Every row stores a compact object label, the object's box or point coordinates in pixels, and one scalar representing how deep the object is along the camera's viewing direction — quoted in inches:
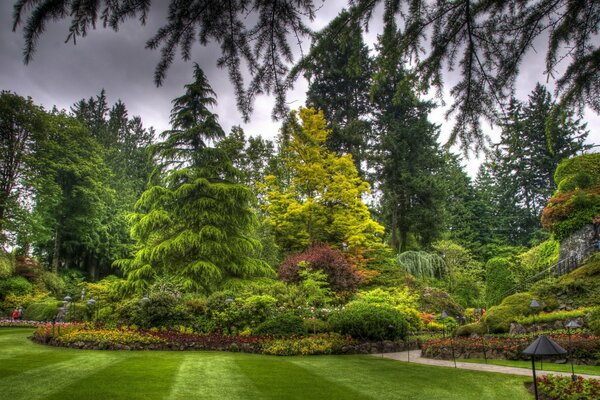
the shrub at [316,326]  552.7
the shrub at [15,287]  859.3
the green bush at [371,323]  524.4
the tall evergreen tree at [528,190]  1539.1
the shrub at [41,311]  781.3
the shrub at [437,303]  796.0
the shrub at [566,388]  237.5
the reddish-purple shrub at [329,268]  753.6
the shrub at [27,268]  925.2
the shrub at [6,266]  817.5
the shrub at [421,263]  987.3
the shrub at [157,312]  550.0
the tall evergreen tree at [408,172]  1194.0
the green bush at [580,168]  756.0
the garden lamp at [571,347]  264.5
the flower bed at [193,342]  464.1
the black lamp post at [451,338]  472.6
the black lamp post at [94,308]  658.2
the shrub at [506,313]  554.9
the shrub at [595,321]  420.3
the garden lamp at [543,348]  185.8
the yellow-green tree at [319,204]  877.2
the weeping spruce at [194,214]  692.1
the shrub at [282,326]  528.7
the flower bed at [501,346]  380.2
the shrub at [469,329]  563.9
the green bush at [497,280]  801.6
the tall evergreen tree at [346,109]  1140.5
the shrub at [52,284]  951.6
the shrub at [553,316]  500.1
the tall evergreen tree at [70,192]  992.2
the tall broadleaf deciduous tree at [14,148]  898.1
